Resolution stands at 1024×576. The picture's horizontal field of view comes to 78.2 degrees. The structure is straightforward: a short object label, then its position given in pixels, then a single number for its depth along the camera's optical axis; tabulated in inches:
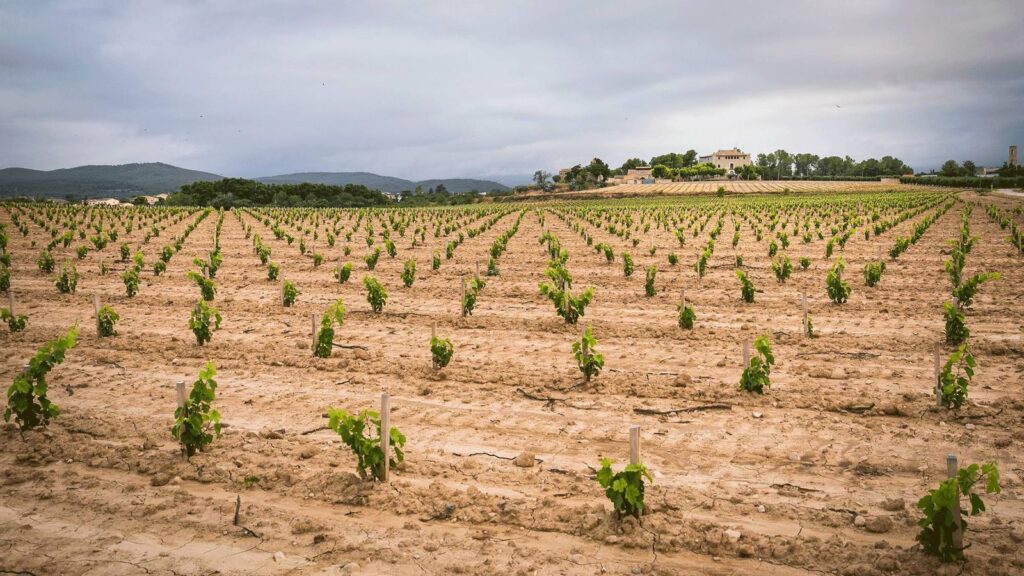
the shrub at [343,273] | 675.6
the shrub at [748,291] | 550.9
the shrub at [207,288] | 567.2
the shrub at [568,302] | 465.1
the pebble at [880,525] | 201.8
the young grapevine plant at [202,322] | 418.0
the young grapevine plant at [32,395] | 274.1
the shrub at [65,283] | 638.5
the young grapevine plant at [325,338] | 389.4
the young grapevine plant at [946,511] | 176.6
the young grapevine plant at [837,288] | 523.2
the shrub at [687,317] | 455.2
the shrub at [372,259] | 792.9
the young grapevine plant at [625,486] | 202.4
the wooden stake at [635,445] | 209.6
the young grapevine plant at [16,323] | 457.4
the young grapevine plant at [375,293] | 520.7
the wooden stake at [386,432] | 235.9
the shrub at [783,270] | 649.6
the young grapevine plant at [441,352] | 363.6
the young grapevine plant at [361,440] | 231.9
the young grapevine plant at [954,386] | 281.7
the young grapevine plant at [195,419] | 254.4
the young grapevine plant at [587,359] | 337.7
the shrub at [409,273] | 660.1
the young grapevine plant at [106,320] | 449.1
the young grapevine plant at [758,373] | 315.0
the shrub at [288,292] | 565.6
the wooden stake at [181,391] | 252.4
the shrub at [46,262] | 770.8
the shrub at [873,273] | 610.5
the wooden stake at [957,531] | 179.3
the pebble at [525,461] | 252.5
